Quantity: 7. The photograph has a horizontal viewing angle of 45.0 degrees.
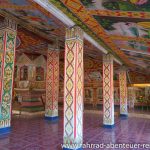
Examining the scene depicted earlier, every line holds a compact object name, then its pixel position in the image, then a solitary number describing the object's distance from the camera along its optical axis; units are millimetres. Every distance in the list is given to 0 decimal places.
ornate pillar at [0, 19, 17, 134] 5160
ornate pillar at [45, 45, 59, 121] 7868
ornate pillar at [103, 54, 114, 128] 6703
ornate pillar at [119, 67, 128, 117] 9969
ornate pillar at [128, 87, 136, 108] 14281
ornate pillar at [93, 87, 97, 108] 14500
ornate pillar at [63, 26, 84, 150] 3986
